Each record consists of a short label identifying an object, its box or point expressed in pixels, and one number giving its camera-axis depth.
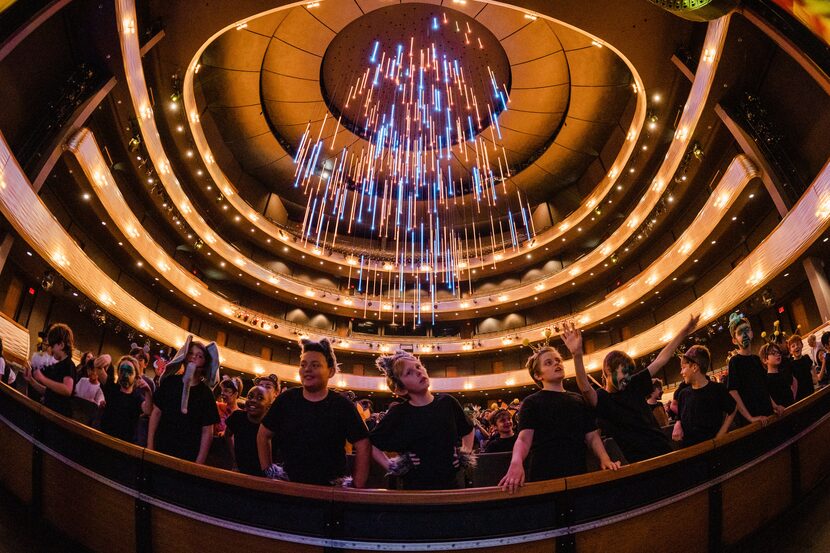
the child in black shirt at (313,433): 2.67
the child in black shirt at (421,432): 2.70
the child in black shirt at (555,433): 2.72
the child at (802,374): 4.61
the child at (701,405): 3.40
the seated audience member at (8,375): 5.40
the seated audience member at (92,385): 4.49
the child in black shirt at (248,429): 3.38
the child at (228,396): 5.19
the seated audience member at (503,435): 4.63
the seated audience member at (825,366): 5.11
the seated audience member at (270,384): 3.73
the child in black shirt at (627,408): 3.06
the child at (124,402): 3.89
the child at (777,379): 4.20
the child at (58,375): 3.79
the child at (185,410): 3.27
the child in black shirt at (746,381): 3.63
